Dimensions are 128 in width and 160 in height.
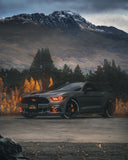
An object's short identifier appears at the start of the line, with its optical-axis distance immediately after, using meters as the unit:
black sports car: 14.87
